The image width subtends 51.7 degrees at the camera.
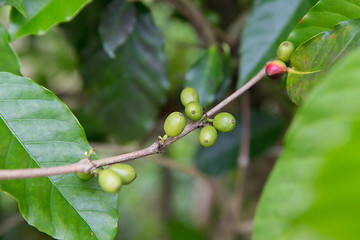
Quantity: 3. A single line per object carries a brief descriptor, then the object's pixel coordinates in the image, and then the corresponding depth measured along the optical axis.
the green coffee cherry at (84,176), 0.48
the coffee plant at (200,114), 0.29
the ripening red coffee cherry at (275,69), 0.51
